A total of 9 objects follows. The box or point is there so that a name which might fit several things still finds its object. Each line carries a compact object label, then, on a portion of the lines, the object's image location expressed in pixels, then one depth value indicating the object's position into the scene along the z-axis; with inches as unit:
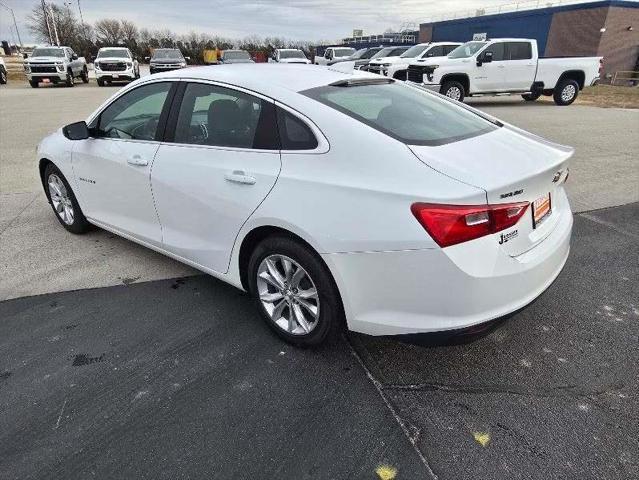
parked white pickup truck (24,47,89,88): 925.2
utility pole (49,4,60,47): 2143.5
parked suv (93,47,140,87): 948.6
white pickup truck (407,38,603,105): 595.8
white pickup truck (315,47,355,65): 1136.3
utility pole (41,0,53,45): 1994.3
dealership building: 1428.4
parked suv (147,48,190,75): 995.3
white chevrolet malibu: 86.7
